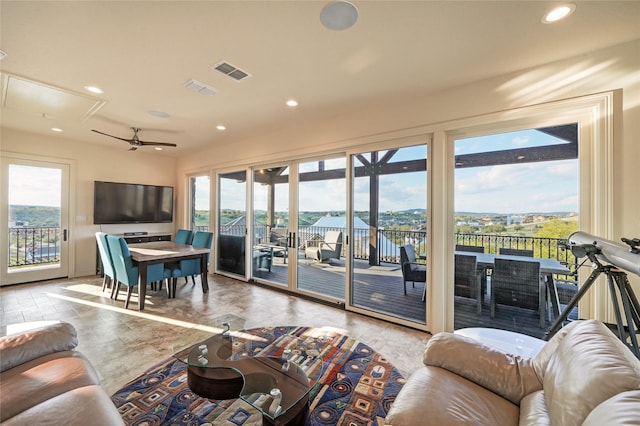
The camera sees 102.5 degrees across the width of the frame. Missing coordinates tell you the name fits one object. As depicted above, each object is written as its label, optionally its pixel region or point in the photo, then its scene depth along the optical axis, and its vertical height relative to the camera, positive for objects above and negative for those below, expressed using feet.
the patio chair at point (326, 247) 13.42 -1.66
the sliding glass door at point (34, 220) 15.16 -0.32
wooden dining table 11.98 -1.94
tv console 17.99 -1.67
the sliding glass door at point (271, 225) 15.40 -0.54
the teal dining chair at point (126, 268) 11.94 -2.54
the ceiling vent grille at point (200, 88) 9.47 +4.92
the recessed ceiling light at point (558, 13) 5.80 +4.78
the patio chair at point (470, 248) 9.50 -1.14
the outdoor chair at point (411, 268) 10.79 -2.17
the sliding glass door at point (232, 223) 17.53 -0.51
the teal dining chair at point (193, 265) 13.73 -2.78
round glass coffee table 4.89 -3.57
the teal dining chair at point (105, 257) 13.00 -2.17
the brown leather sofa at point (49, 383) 3.73 -2.87
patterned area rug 5.67 -4.42
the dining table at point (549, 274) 8.17 -1.83
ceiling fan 14.47 +4.16
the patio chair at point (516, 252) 8.76 -1.19
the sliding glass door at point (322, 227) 13.06 -0.55
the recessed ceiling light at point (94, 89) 9.90 +4.95
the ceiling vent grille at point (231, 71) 8.31 +4.90
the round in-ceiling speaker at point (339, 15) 5.84 +4.81
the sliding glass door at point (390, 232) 10.66 -0.67
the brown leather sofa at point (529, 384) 2.99 -2.68
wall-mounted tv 18.10 +0.94
